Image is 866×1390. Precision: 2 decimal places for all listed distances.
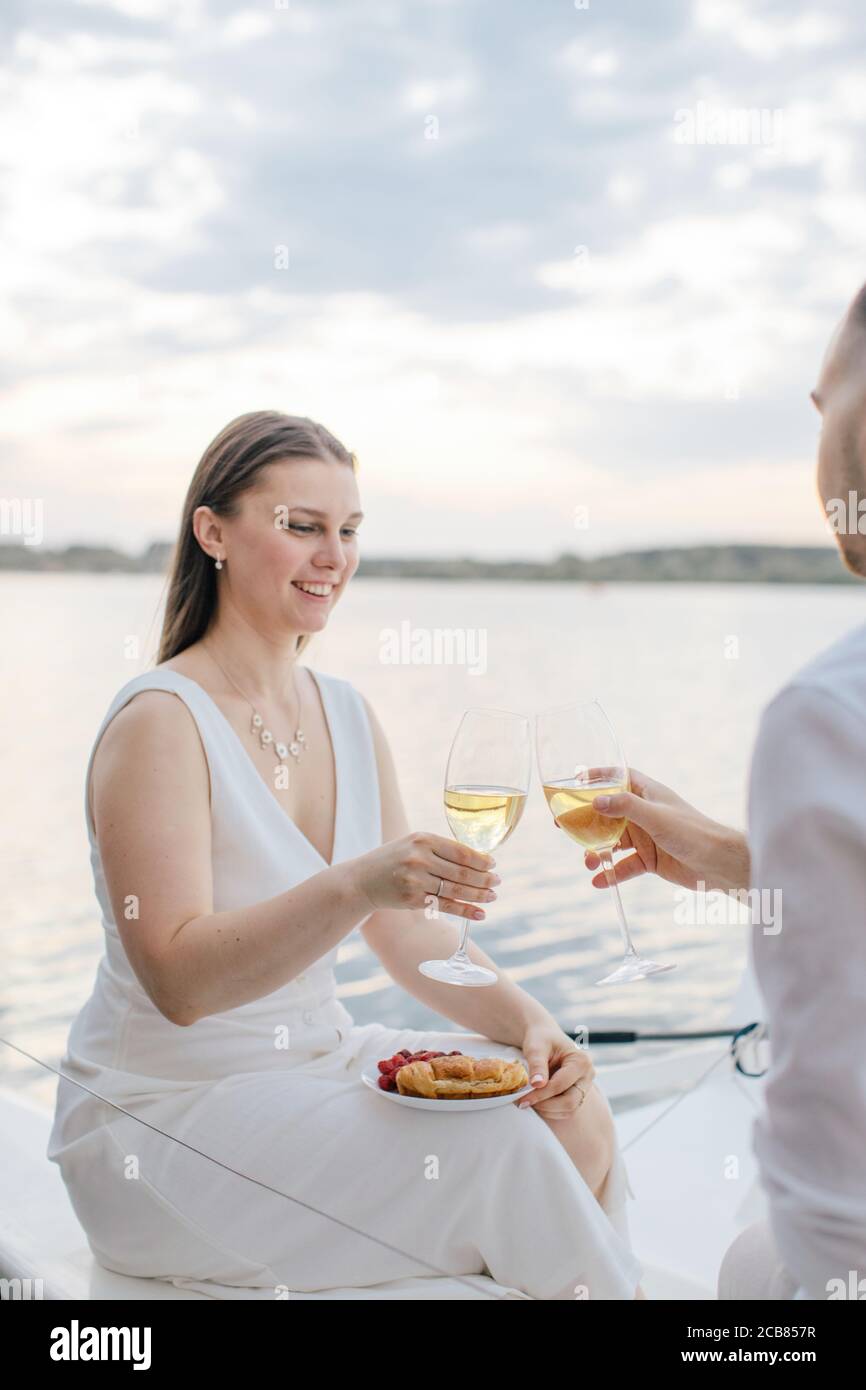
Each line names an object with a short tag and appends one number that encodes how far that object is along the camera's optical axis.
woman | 1.71
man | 0.92
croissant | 1.88
